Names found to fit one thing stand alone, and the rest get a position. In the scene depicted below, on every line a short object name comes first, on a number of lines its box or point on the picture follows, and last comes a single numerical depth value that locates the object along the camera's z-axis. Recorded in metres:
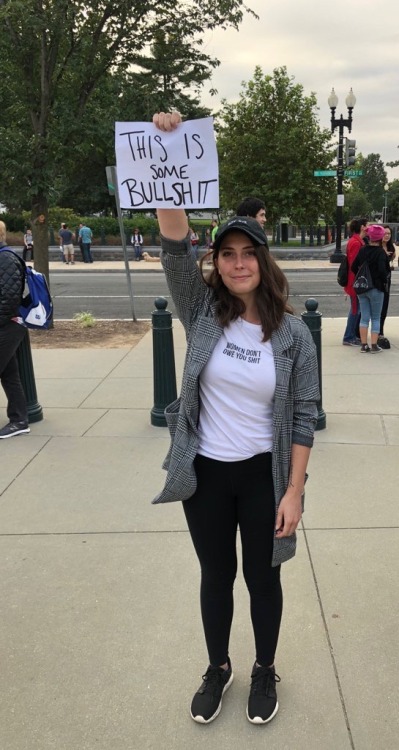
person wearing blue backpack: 4.86
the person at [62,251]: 26.39
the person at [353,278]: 8.20
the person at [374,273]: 7.64
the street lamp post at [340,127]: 23.59
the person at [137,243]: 27.25
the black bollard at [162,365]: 5.21
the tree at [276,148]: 29.88
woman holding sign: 2.02
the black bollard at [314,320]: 4.99
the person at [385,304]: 8.08
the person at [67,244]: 26.03
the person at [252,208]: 4.48
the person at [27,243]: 24.77
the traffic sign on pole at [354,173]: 23.50
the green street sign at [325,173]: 23.44
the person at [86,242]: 26.39
